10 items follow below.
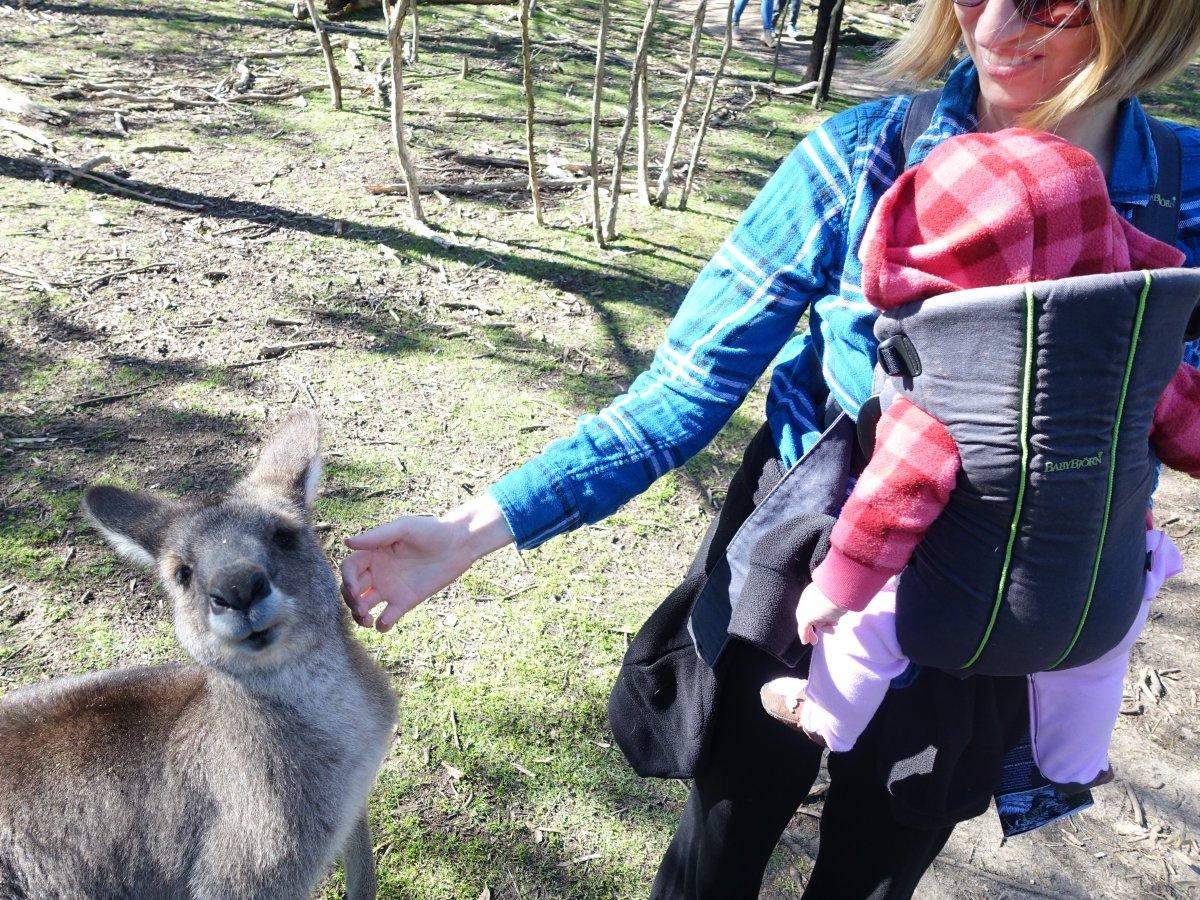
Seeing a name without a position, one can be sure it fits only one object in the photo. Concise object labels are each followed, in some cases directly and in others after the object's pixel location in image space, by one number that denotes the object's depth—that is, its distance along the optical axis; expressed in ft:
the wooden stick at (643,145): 16.30
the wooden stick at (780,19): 26.50
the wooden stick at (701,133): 16.97
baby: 3.84
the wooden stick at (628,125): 14.60
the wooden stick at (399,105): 14.29
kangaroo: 6.16
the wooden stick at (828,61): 23.03
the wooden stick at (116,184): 16.76
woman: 4.31
